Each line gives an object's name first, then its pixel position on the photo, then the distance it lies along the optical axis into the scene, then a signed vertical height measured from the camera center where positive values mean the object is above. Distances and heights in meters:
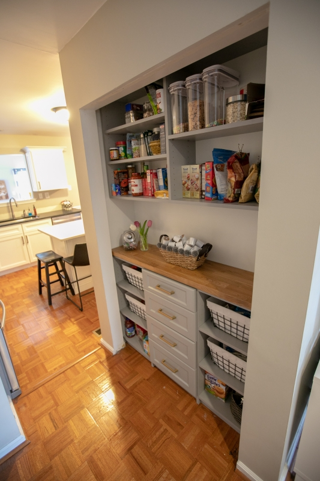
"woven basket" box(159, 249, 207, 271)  1.46 -0.56
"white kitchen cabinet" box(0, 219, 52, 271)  3.91 -1.08
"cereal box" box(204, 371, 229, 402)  1.52 -1.42
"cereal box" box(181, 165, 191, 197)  1.38 -0.04
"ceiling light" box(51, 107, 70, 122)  2.75 +0.81
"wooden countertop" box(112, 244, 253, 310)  1.20 -0.62
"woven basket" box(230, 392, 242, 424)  1.41 -1.43
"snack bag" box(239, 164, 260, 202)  1.03 -0.07
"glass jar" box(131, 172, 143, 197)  1.70 -0.07
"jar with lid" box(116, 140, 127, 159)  1.74 +0.21
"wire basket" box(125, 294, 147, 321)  1.91 -1.10
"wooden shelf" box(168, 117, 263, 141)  0.95 +0.19
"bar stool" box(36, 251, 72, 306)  2.85 -0.97
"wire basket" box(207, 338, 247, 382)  1.32 -1.11
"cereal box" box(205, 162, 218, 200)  1.22 -0.06
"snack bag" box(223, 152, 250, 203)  1.10 -0.02
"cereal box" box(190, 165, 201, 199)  1.33 -0.05
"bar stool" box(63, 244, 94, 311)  2.57 -0.90
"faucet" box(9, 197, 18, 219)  4.33 -0.52
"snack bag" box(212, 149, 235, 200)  1.18 +0.01
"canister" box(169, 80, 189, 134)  1.25 +0.34
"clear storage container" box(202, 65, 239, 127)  1.11 +0.39
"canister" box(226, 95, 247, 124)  1.01 +0.27
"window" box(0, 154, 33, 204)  4.25 +0.05
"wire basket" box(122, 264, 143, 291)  1.84 -0.82
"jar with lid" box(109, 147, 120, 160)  1.76 +0.17
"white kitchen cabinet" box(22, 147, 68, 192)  4.18 +0.23
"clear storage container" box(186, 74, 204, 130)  1.17 +0.35
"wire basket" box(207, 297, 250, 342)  1.23 -0.82
